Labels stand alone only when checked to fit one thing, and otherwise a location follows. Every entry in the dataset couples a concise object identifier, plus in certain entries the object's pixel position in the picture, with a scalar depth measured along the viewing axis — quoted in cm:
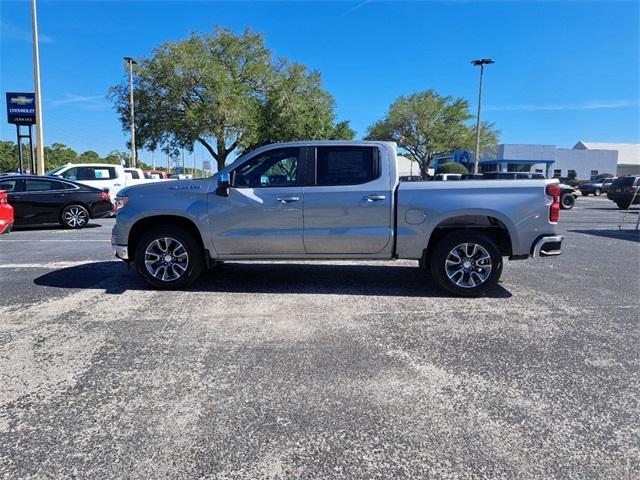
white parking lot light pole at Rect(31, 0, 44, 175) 2100
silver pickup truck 564
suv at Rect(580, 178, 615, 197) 4064
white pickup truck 1642
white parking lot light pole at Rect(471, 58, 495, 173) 3738
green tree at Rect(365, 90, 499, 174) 4838
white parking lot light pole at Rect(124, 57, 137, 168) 2905
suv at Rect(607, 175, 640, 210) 2364
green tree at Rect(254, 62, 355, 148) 3209
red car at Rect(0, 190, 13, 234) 869
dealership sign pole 2223
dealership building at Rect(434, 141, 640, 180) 6556
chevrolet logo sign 2223
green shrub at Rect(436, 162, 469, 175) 5231
